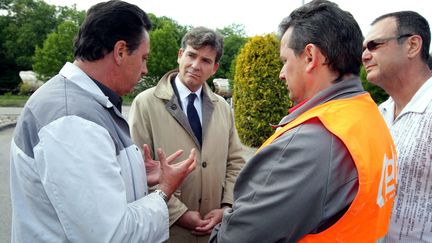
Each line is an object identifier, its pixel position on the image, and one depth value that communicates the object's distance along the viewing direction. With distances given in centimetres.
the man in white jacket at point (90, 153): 135
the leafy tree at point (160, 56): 2614
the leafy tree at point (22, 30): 3052
